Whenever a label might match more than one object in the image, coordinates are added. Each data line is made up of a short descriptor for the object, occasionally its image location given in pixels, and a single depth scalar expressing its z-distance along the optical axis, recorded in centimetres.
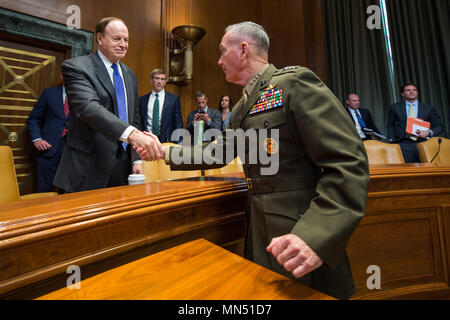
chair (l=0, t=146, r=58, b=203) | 160
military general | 63
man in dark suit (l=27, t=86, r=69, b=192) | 328
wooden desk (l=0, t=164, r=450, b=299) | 58
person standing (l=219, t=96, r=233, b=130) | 479
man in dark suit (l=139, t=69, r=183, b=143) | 402
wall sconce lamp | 475
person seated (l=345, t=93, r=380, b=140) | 523
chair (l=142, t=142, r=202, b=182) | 207
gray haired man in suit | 147
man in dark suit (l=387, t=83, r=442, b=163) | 419
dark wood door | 340
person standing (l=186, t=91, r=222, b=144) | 430
